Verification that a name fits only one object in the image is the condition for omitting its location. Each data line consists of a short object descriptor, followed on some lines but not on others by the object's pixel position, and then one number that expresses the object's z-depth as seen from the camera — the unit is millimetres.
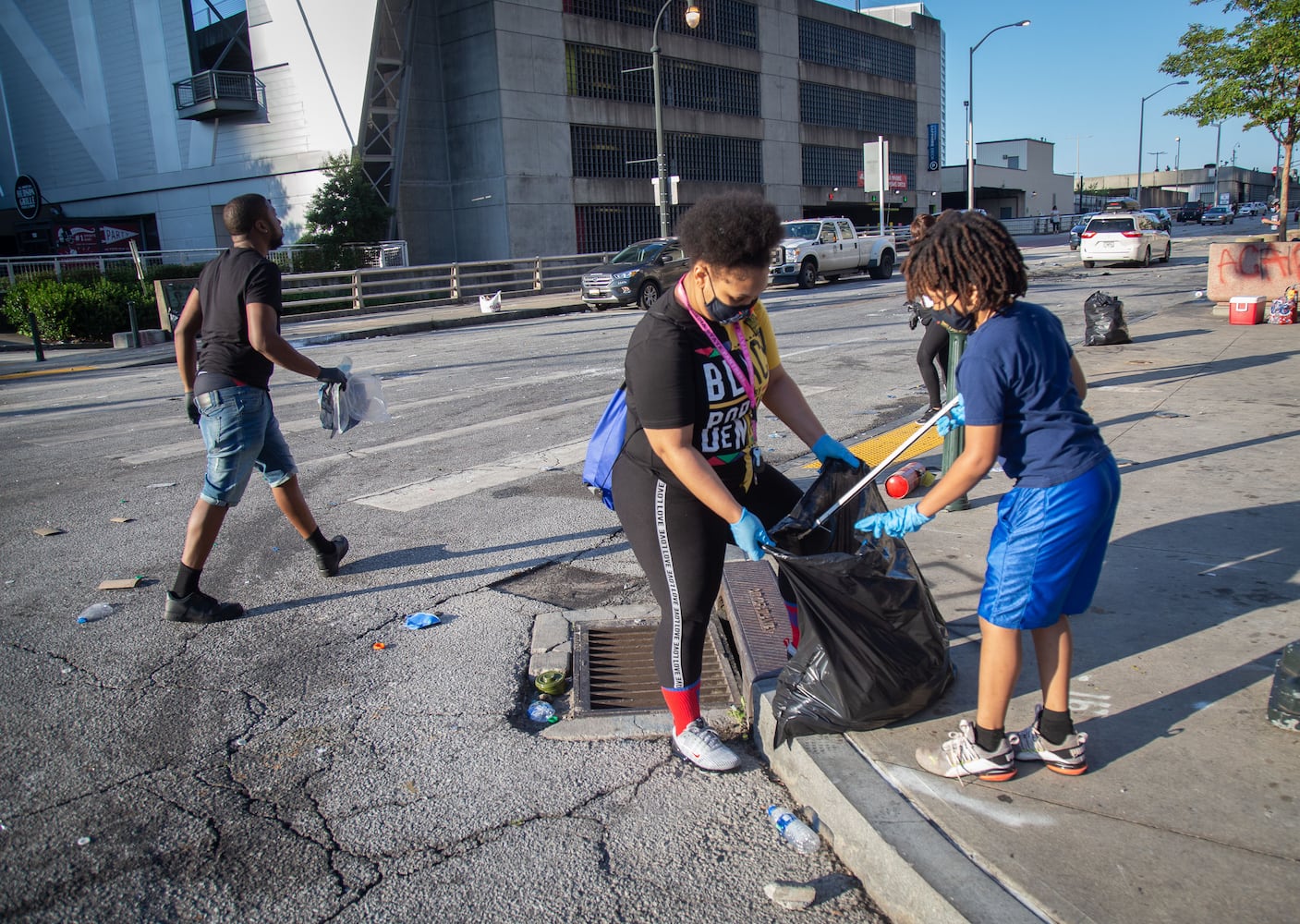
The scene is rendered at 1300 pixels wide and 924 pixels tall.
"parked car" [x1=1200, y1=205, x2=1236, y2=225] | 73488
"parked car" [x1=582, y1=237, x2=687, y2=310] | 23047
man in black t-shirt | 4453
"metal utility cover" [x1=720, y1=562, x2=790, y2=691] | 3677
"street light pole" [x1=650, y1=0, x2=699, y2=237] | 26978
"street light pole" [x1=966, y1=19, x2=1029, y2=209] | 39453
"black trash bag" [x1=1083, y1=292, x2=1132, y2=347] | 11906
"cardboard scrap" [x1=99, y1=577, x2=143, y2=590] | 4996
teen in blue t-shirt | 2537
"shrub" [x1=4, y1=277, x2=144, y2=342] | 20203
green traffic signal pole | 5359
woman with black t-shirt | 2779
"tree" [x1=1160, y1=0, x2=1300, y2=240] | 16984
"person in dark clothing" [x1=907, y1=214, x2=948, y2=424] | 7568
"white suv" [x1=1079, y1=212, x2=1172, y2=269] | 27328
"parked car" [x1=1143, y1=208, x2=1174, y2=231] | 39494
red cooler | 13586
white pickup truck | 25203
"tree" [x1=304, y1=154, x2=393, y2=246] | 31188
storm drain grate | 3771
